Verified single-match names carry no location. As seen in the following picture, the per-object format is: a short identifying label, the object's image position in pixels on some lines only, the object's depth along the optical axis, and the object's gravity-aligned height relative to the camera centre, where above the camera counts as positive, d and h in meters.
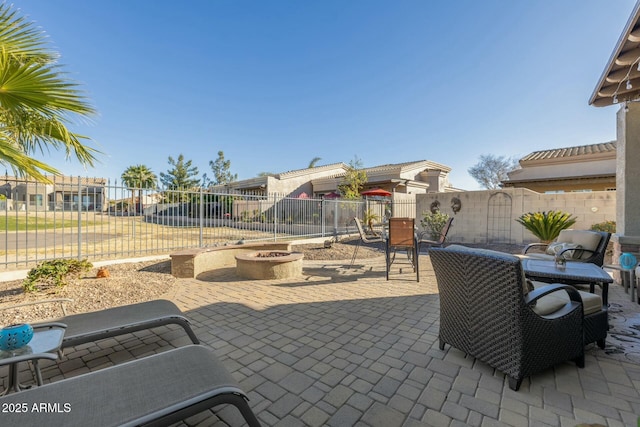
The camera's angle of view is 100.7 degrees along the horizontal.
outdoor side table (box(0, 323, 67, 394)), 1.63 -0.95
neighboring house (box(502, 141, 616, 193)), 12.95 +2.18
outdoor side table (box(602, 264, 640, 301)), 4.04 -1.17
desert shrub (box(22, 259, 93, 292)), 4.22 -1.03
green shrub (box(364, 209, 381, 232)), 13.26 -0.24
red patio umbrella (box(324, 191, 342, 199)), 17.98 +1.07
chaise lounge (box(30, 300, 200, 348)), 2.30 -1.07
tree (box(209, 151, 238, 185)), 46.44 +7.29
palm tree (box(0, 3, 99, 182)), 2.82 +1.28
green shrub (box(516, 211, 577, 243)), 7.45 -0.39
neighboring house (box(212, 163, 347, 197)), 20.75 +2.45
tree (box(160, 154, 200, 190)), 45.06 +6.42
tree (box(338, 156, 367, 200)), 17.81 +2.13
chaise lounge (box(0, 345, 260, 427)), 1.28 -1.00
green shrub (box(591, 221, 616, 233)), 7.86 -0.45
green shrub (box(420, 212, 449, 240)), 10.29 -0.46
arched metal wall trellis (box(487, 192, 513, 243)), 10.00 -0.26
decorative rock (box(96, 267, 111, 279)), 5.32 -1.26
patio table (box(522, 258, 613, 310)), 2.96 -0.76
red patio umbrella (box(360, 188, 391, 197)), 14.21 +0.98
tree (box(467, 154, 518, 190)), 28.02 +4.62
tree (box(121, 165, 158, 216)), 45.30 +6.33
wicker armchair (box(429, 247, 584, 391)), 2.04 -0.89
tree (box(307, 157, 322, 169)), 31.72 +6.04
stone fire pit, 5.68 -1.21
